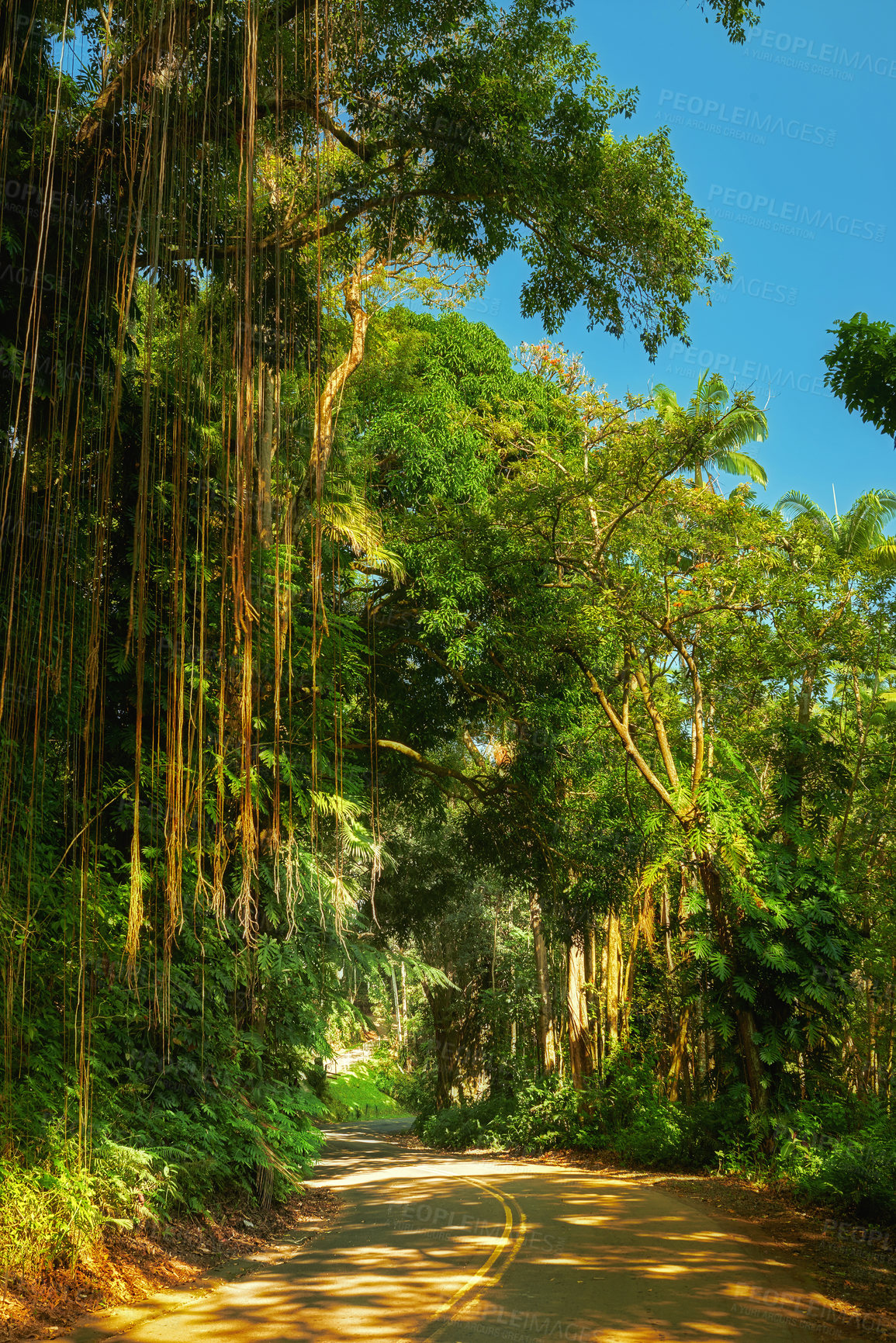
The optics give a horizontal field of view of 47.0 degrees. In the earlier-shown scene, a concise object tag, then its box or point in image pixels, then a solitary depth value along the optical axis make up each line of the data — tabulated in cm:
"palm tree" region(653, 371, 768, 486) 1202
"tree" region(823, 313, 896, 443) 631
